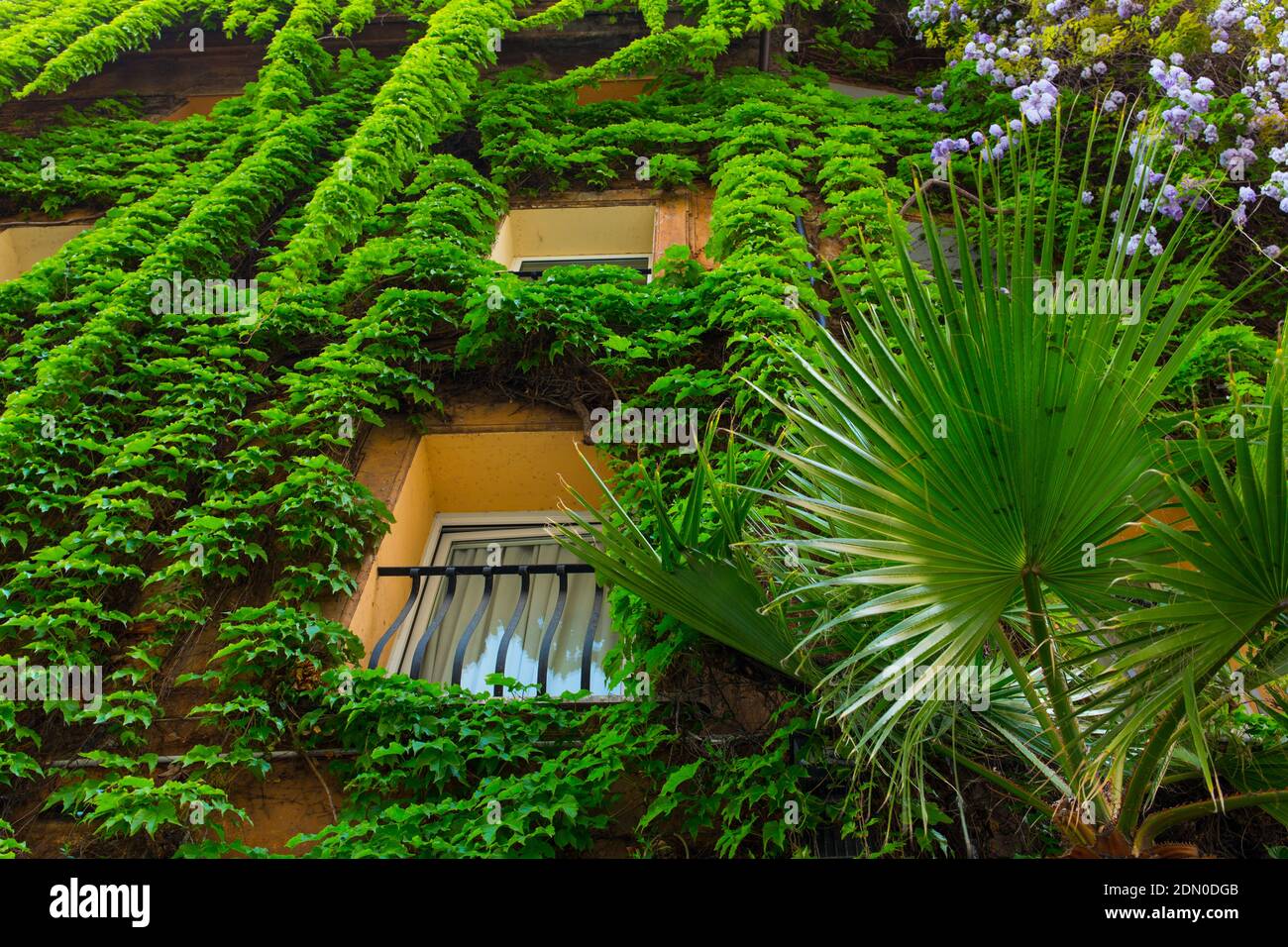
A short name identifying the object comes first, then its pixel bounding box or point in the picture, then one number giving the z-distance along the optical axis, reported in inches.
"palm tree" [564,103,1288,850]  114.0
